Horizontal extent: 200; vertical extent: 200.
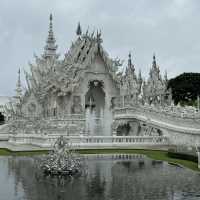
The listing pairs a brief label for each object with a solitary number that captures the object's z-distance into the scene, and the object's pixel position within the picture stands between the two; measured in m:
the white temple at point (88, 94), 33.81
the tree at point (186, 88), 61.25
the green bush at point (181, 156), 17.06
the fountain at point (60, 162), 13.14
